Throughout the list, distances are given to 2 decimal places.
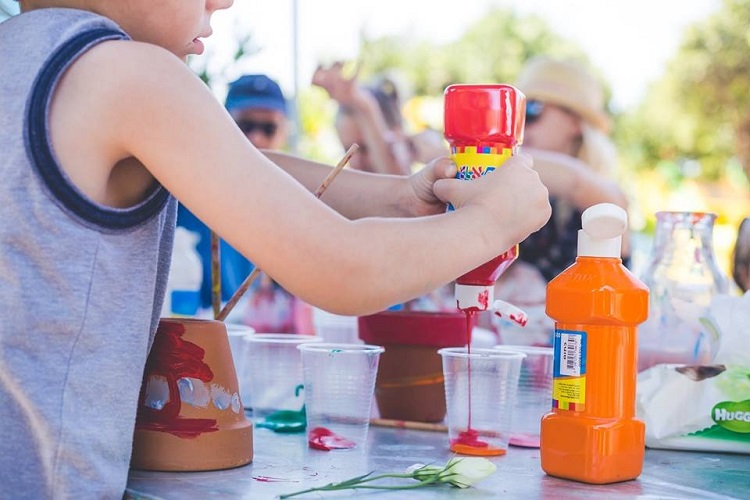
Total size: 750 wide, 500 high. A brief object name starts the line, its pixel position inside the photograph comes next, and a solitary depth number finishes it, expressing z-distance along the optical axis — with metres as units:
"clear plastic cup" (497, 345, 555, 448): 1.56
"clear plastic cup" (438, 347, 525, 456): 1.41
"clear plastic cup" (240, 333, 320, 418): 1.65
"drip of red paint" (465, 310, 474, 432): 1.41
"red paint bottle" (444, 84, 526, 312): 1.35
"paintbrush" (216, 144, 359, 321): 1.43
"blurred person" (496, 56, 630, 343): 3.57
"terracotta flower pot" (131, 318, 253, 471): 1.25
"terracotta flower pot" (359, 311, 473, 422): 1.68
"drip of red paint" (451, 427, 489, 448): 1.44
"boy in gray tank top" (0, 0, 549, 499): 1.05
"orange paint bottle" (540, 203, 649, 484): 1.25
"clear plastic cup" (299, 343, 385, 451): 1.44
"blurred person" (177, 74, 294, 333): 2.57
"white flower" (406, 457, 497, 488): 1.17
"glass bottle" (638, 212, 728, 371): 1.77
